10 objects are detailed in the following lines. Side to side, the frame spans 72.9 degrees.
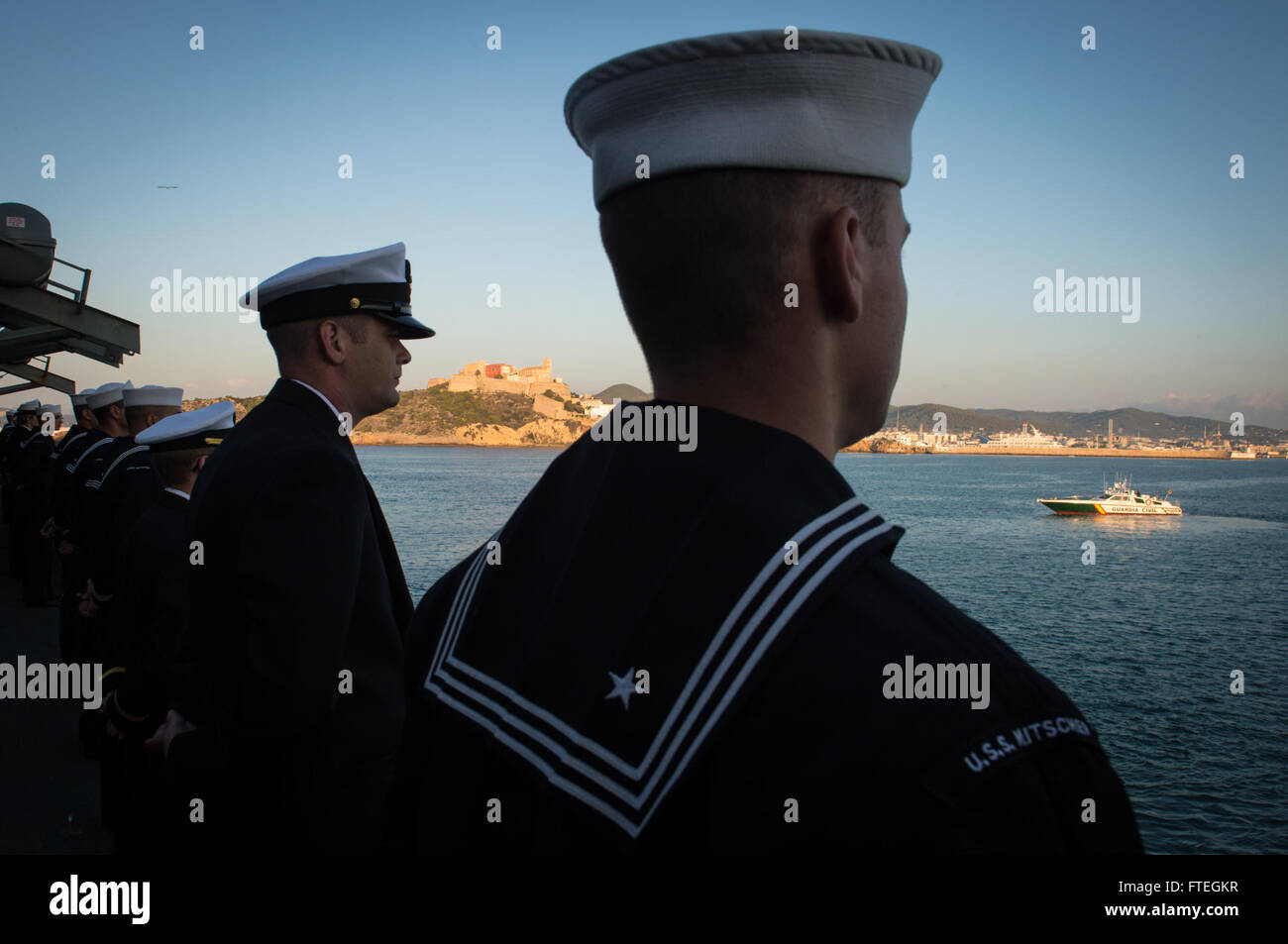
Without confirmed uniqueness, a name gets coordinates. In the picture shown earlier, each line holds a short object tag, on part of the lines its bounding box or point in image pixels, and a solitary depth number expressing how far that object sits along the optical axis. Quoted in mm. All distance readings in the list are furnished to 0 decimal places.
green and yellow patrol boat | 83750
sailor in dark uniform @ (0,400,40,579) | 13102
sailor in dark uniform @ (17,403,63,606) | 12555
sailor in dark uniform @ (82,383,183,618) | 6406
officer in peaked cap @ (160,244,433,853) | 2256
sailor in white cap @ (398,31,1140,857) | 765
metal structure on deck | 11297
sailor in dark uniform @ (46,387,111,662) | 8955
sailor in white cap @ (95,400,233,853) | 3887
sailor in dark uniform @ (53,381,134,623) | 8078
